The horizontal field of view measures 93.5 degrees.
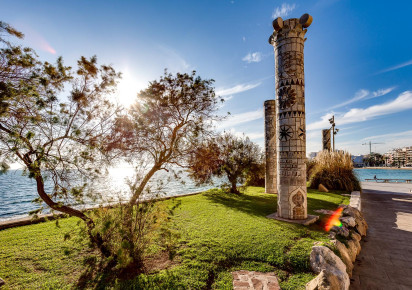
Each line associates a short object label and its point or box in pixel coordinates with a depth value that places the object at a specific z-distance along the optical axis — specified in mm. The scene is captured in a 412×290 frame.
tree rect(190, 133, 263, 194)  11156
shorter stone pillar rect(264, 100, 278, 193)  10914
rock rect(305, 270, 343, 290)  2665
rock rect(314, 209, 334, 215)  6831
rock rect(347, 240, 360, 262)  4176
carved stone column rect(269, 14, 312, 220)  5926
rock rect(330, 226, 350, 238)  4710
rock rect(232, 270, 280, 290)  2854
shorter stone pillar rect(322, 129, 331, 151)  16656
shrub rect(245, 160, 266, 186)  11652
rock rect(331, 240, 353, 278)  3673
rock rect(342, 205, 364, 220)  6081
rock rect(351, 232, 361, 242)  4770
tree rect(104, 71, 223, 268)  5547
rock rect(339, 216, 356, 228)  5301
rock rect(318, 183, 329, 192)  11577
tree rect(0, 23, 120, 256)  3002
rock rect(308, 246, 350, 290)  2800
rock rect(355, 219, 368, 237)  5428
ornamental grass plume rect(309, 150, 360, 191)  11953
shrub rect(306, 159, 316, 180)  14219
